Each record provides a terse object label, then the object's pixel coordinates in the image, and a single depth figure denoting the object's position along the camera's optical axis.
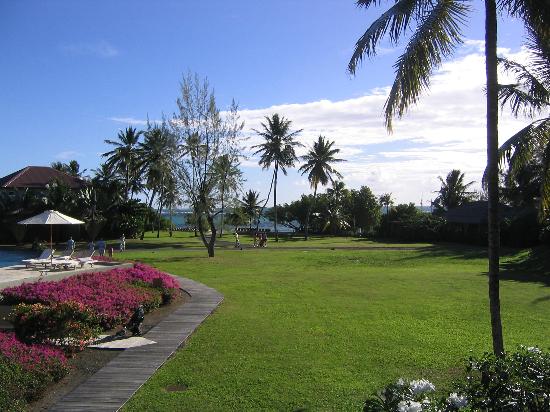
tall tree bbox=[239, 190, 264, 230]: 74.64
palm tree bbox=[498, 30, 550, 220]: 8.04
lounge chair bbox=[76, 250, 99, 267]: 23.59
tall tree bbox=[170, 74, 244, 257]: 35.25
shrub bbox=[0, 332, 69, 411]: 7.20
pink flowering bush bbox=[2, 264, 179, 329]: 13.01
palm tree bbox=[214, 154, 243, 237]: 35.62
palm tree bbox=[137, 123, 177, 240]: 61.56
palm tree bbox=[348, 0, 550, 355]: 7.88
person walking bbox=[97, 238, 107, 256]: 32.78
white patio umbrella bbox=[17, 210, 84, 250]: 22.52
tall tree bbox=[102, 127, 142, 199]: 62.80
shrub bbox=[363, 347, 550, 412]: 4.58
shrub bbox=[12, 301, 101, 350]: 10.75
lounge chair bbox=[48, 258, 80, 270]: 22.20
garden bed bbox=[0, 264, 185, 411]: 8.17
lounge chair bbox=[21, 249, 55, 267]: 22.52
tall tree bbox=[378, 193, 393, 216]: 86.91
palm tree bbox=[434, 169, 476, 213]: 68.31
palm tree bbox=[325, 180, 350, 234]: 68.69
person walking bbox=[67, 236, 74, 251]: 30.51
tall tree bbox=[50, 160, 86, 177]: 77.21
